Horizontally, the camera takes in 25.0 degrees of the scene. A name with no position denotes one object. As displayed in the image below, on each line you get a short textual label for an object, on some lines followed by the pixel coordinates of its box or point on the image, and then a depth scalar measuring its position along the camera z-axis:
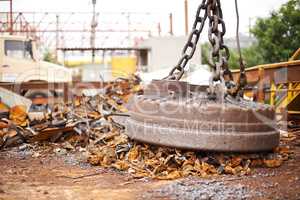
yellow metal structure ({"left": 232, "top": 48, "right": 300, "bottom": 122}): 11.24
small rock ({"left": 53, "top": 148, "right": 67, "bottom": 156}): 9.74
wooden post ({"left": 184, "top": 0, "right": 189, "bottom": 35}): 43.43
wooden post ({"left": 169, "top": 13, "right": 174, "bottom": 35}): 49.32
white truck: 21.60
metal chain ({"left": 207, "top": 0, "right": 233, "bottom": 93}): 8.20
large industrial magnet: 7.60
